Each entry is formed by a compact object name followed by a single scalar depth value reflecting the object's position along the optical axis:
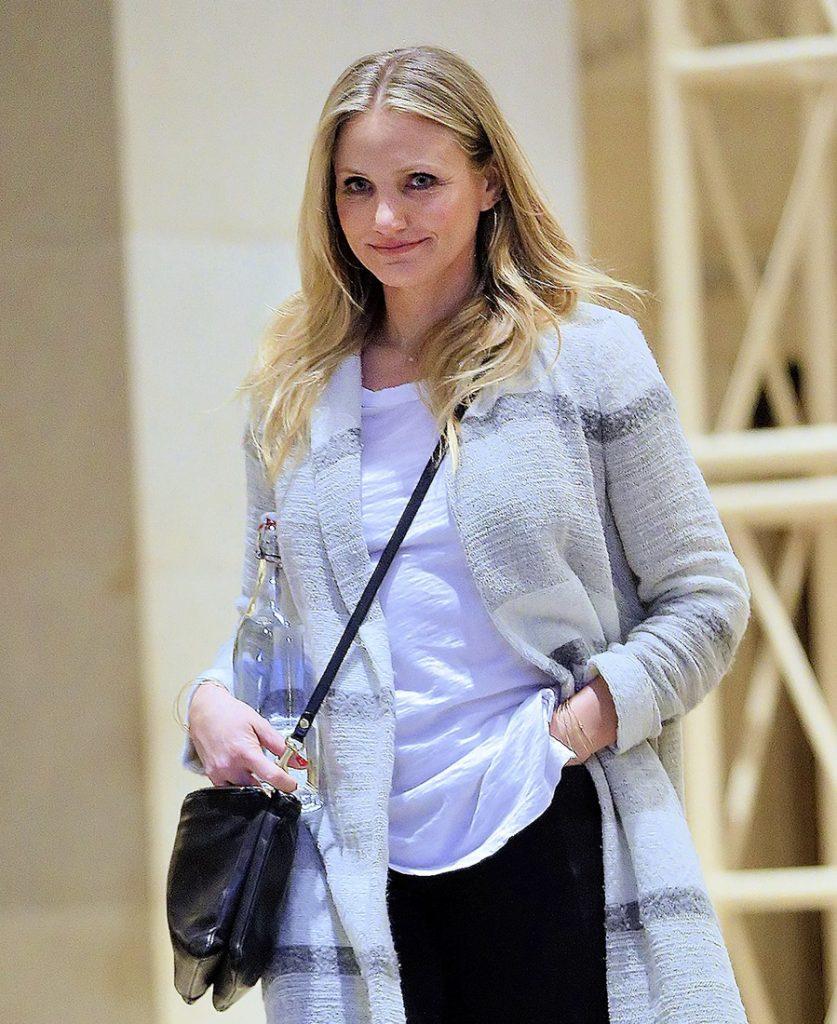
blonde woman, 8.19
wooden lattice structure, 10.07
